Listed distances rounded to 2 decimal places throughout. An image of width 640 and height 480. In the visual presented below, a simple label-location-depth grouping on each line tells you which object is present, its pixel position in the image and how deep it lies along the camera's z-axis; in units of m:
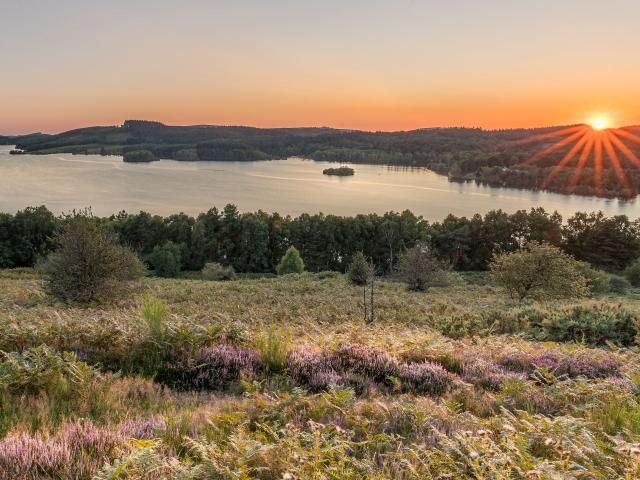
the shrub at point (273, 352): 5.78
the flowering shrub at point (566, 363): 6.44
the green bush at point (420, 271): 35.41
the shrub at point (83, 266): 17.41
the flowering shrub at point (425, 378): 5.45
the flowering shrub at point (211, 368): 5.39
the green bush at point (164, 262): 66.50
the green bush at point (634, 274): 58.06
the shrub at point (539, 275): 26.59
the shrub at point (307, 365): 5.51
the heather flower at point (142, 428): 3.36
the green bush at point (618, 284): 47.91
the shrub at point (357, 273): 37.12
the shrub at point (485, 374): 5.64
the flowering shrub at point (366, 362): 5.84
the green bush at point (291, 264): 61.81
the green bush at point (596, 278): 44.56
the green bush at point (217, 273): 57.47
